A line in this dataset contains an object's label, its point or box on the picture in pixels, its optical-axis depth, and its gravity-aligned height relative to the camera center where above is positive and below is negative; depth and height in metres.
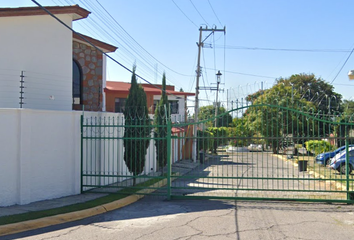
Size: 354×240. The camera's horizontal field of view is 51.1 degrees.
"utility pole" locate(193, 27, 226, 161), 26.35 +4.35
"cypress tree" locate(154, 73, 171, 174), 15.08 +0.34
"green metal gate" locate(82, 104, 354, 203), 9.57 -1.66
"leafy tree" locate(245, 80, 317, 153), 17.15 +0.73
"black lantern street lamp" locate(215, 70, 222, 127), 29.79 +4.27
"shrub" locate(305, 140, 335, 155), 21.05 -1.02
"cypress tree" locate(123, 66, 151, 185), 11.76 +0.18
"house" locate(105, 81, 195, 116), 21.42 +2.02
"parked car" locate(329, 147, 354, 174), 12.72 -1.27
